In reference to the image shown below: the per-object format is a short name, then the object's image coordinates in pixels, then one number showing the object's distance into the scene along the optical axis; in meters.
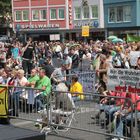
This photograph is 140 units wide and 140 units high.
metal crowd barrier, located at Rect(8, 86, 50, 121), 11.37
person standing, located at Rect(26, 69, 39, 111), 11.53
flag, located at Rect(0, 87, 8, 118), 11.35
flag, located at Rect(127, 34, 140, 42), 29.11
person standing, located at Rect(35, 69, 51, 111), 10.99
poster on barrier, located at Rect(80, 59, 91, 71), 21.23
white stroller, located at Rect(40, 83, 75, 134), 10.48
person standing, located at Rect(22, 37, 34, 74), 22.44
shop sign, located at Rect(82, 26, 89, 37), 35.38
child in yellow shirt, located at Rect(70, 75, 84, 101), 12.32
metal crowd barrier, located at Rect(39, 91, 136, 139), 9.38
